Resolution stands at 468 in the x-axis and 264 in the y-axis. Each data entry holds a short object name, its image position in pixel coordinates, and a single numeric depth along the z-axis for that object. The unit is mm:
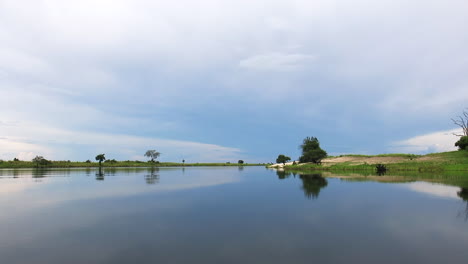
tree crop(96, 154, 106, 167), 150500
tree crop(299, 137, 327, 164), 94000
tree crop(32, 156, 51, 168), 125562
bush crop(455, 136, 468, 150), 74438
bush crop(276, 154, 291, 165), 169175
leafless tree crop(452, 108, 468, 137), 86712
